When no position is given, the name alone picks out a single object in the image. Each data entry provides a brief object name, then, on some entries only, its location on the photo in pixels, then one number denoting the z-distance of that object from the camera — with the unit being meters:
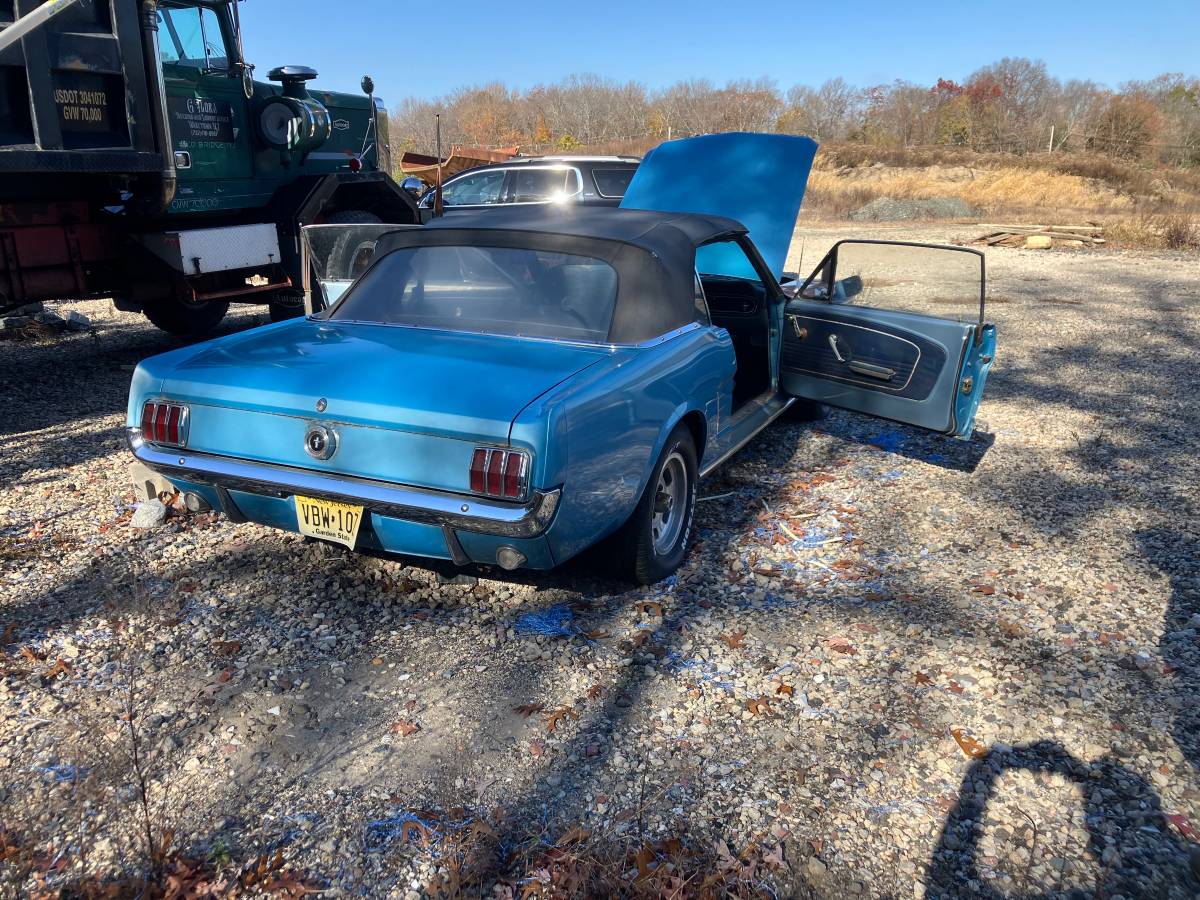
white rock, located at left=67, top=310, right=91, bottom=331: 9.35
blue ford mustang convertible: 2.97
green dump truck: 5.56
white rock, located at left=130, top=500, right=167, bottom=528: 4.31
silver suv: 10.75
